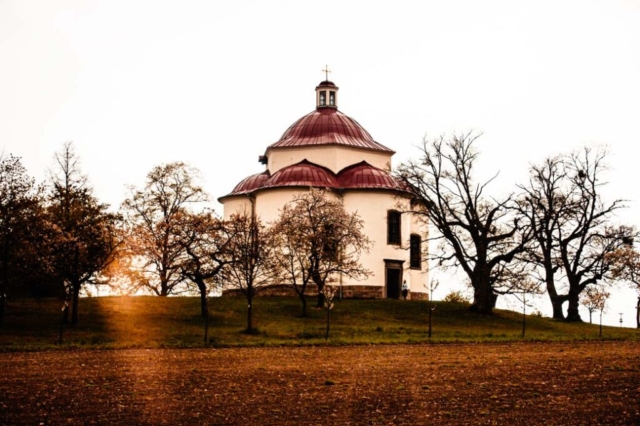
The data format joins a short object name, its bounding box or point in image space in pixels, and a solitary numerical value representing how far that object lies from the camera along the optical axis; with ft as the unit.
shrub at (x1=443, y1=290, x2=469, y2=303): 238.68
